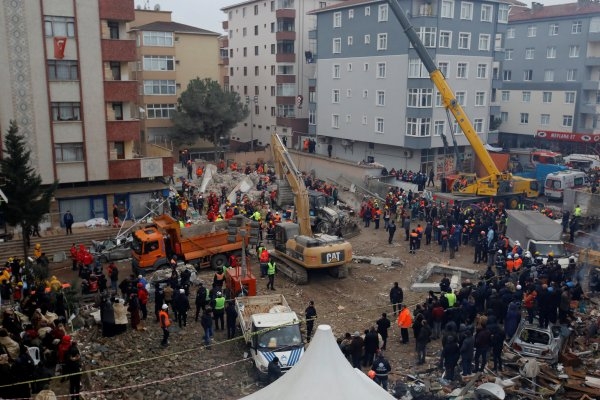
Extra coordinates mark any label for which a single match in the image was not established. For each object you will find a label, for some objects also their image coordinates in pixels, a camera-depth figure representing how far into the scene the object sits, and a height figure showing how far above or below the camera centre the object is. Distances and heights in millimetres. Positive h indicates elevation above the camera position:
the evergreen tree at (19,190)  22281 -3579
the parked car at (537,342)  15375 -6597
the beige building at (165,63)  50125 +3683
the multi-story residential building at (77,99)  27641 +99
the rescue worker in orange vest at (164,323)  16547 -6519
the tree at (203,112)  48344 -870
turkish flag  28109 +2738
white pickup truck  14383 -6244
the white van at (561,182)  35406 -4930
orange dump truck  22719 -5976
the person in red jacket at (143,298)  18297 -6429
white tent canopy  9555 -4857
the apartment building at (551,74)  54125 +3113
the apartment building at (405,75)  41219 +2264
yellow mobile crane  30653 -3991
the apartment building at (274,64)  57031 +4154
